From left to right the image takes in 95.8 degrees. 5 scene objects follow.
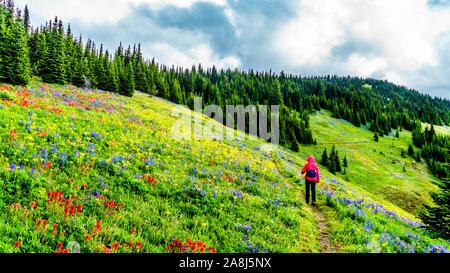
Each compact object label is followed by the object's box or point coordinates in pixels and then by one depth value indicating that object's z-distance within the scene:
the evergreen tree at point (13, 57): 24.86
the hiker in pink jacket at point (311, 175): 11.28
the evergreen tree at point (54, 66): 36.38
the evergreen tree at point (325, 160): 63.96
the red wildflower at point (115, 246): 4.24
